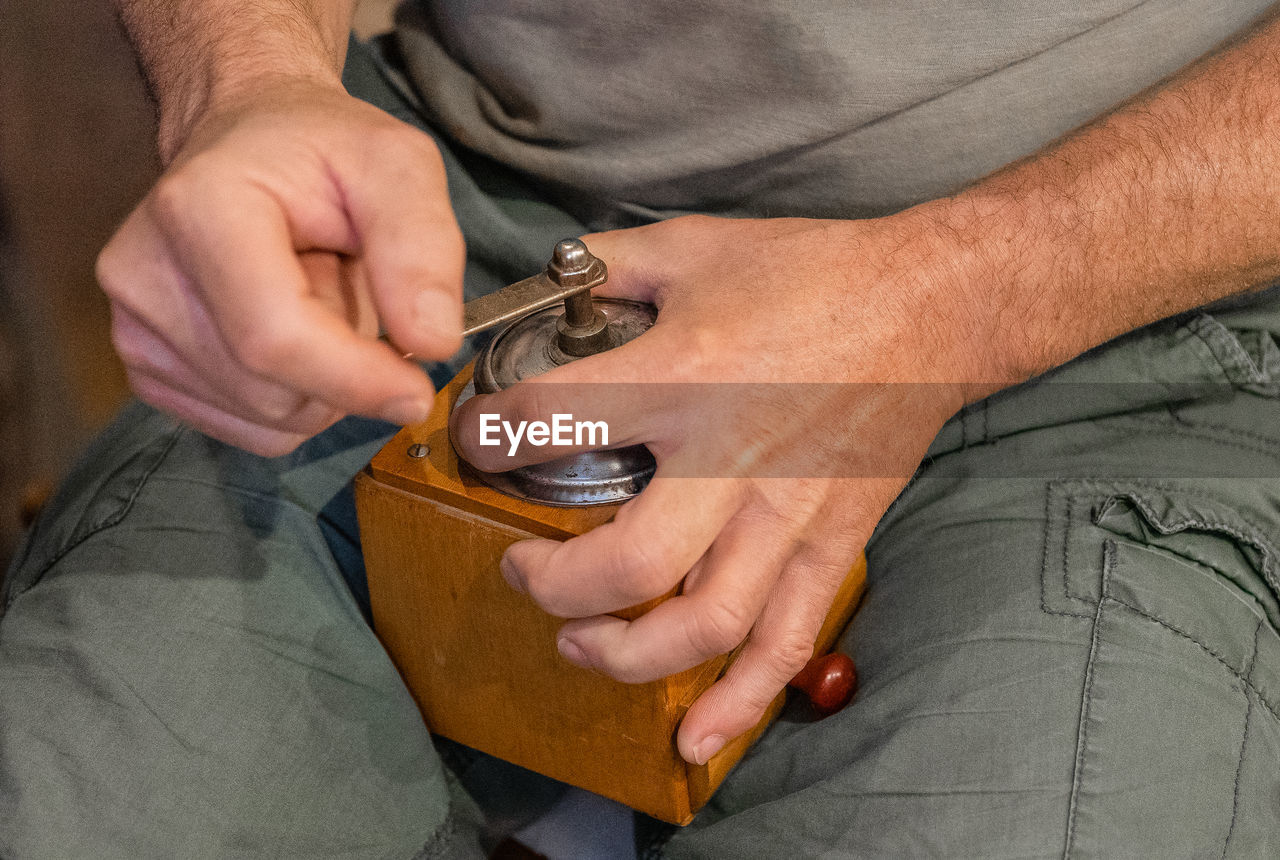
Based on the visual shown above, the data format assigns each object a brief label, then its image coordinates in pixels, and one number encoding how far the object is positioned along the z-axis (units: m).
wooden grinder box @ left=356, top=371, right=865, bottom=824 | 0.93
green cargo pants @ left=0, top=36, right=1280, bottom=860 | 0.93
